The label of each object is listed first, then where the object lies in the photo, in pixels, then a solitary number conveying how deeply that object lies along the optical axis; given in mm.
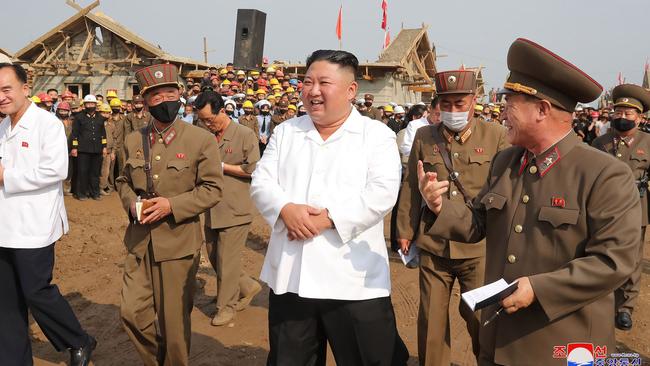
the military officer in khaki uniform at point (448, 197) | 3787
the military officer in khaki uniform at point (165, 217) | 3637
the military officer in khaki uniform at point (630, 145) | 5227
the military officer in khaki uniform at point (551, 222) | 1971
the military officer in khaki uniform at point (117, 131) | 12570
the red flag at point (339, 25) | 24750
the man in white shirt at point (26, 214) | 3635
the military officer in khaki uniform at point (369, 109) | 14347
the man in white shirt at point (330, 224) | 2639
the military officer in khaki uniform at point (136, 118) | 12242
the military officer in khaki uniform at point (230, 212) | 5293
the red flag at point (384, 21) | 28544
